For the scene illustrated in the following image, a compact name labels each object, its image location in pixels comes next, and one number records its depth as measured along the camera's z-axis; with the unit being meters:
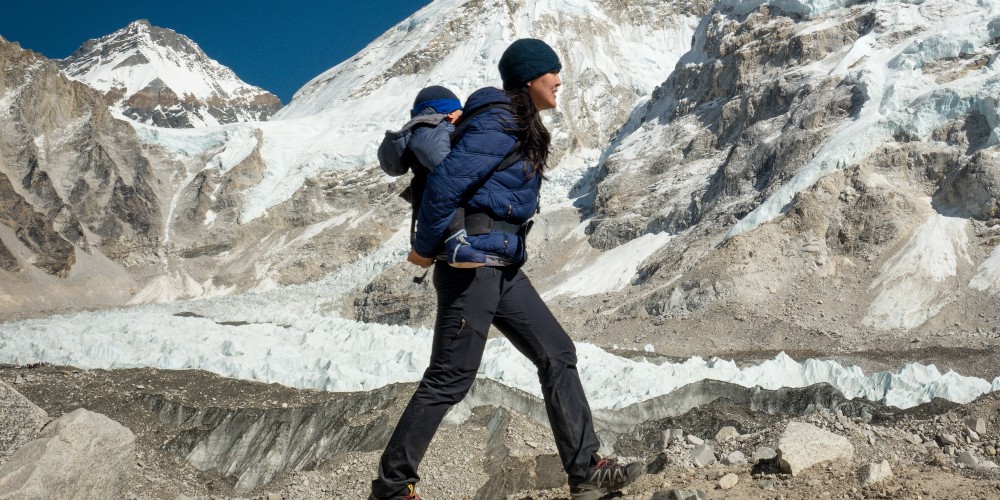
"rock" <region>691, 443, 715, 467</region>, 6.50
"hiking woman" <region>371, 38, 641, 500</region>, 4.23
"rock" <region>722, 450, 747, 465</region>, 6.60
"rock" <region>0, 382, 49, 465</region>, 7.01
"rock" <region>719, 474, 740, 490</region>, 5.08
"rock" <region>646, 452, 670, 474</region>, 5.64
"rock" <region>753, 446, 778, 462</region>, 6.29
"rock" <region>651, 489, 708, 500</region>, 4.36
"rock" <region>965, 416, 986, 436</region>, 7.55
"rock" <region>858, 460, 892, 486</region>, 4.86
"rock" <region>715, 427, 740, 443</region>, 7.74
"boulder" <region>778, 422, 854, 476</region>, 5.34
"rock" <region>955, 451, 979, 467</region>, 6.38
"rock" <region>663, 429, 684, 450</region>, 8.88
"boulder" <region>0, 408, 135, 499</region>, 5.81
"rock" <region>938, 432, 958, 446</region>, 7.29
